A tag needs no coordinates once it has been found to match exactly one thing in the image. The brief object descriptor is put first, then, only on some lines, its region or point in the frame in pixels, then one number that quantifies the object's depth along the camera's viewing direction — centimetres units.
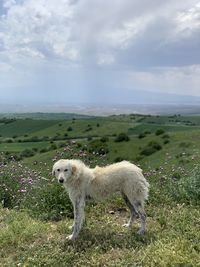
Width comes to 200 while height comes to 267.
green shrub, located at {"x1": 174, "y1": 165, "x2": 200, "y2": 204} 507
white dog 400
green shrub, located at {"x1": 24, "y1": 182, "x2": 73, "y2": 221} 464
